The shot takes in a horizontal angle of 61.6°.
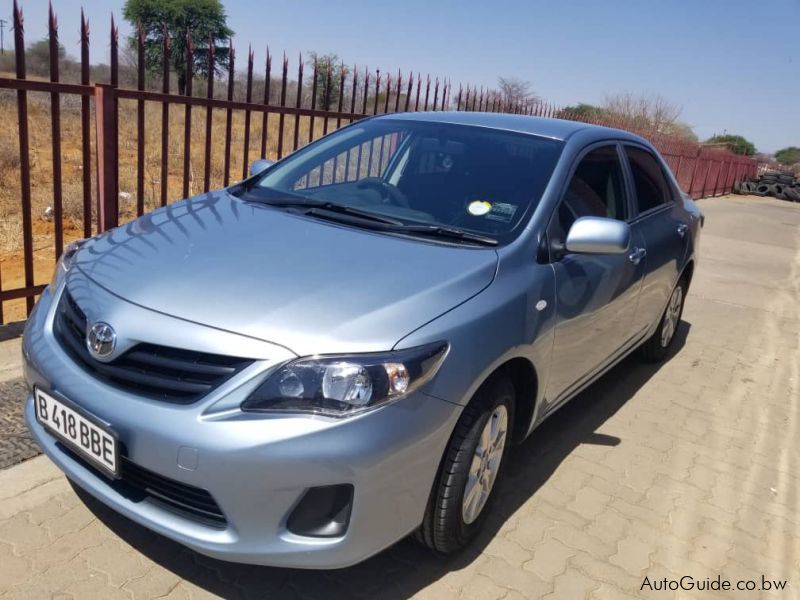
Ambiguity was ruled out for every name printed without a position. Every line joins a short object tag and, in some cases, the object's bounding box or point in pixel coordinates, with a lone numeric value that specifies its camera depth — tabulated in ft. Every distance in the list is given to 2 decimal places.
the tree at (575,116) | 45.27
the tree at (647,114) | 133.39
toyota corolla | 6.40
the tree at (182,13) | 130.72
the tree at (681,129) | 139.60
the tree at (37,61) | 73.74
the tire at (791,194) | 99.71
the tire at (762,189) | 100.77
